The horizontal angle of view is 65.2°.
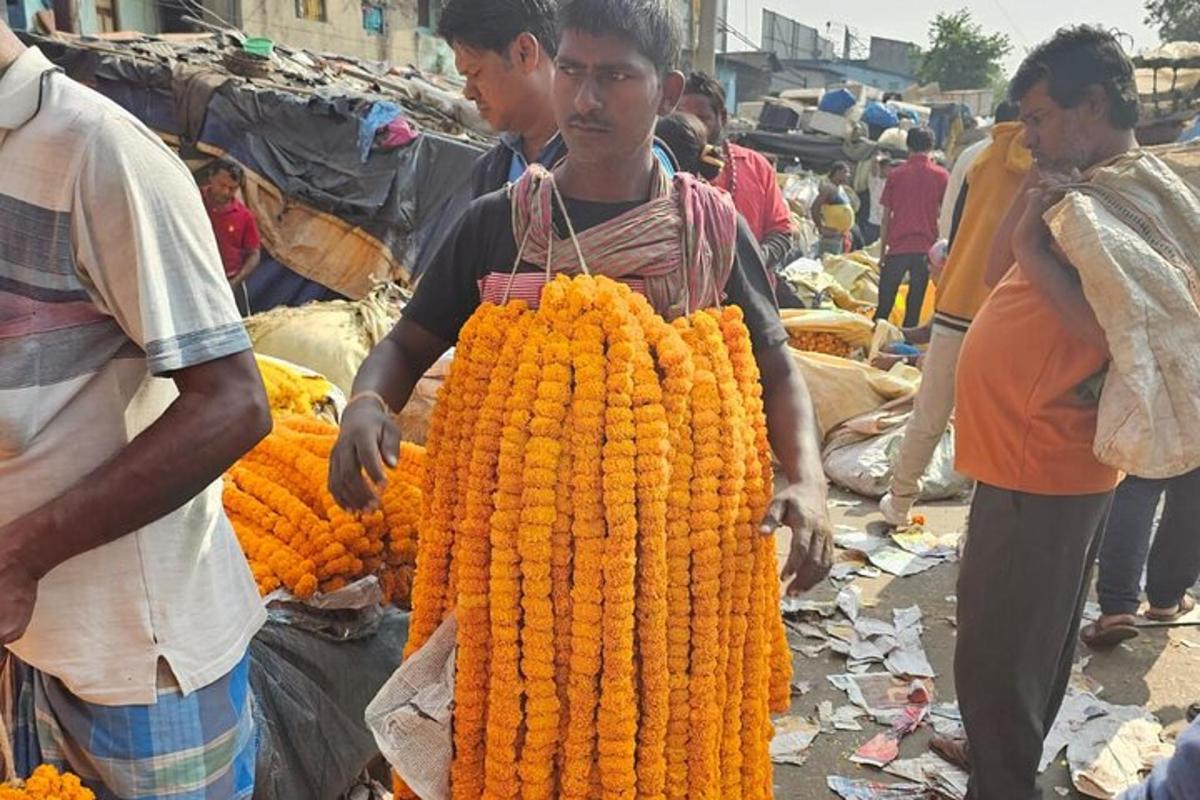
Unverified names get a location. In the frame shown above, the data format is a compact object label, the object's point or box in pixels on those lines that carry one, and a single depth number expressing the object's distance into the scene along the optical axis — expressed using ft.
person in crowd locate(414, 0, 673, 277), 8.82
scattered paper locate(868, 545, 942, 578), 14.92
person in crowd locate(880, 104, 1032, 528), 13.01
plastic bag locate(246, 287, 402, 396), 14.90
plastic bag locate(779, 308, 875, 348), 22.57
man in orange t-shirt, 7.56
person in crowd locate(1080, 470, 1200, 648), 11.66
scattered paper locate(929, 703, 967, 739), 10.47
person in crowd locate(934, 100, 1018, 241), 14.16
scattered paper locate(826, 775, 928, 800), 9.54
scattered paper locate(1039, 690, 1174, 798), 9.56
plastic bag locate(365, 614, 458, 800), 5.08
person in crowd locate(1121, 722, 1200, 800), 3.27
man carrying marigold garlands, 5.26
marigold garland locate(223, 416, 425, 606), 7.41
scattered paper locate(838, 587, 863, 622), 13.35
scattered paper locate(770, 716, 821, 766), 10.20
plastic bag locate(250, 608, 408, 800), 6.96
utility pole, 39.70
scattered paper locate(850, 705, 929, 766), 10.11
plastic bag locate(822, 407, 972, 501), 18.22
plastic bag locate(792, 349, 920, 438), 20.01
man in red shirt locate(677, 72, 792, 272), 15.72
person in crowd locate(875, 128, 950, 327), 28.30
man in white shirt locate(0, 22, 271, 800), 4.16
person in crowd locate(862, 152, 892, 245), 45.19
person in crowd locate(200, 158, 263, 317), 22.06
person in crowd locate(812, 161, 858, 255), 41.88
